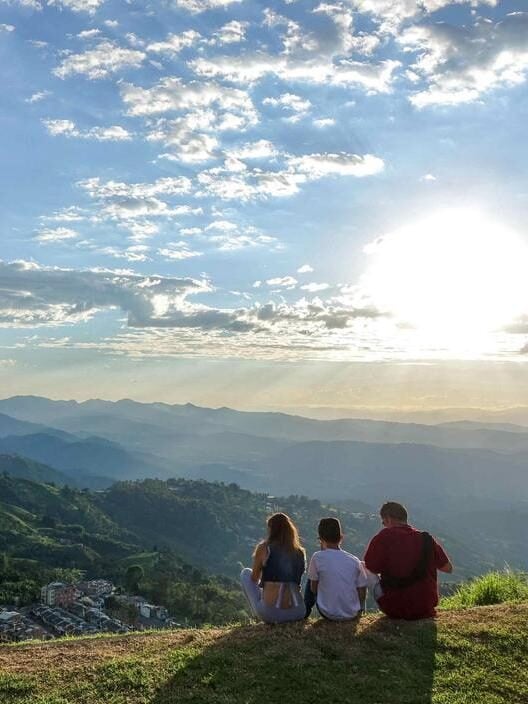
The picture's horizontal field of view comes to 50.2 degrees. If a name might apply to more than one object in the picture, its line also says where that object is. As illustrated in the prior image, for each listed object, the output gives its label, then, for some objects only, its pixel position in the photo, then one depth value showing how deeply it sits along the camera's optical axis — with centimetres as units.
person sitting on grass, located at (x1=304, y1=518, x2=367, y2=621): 868
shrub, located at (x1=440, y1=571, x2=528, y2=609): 1202
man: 842
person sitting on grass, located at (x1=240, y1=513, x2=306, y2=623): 871
